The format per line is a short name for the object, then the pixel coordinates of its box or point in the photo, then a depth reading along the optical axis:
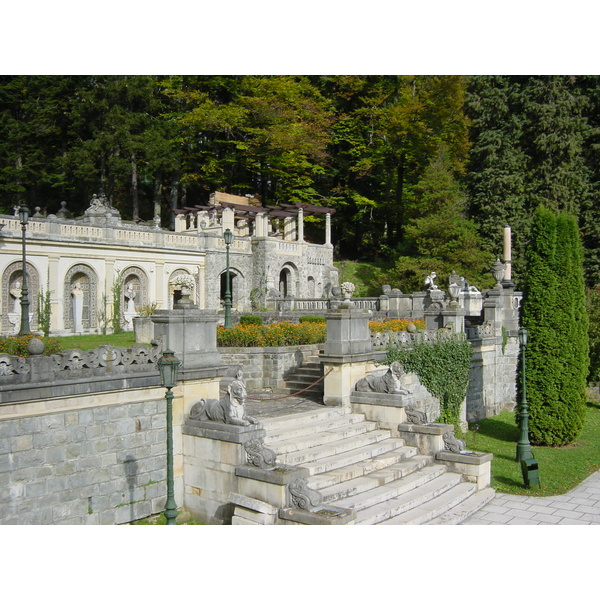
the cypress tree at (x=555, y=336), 14.53
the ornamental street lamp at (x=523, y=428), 11.88
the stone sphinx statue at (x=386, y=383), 11.73
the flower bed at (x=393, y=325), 17.15
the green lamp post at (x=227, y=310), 17.54
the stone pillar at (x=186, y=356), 9.48
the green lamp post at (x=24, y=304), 16.36
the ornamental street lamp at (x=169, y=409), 7.29
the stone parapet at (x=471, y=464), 10.70
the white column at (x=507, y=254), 27.96
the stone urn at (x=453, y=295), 16.84
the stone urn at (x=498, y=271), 23.17
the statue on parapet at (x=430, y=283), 23.99
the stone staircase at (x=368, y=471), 8.70
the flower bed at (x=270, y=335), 15.02
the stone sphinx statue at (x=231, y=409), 8.91
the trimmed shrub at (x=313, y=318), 20.66
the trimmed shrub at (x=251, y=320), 19.53
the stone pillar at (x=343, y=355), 11.94
